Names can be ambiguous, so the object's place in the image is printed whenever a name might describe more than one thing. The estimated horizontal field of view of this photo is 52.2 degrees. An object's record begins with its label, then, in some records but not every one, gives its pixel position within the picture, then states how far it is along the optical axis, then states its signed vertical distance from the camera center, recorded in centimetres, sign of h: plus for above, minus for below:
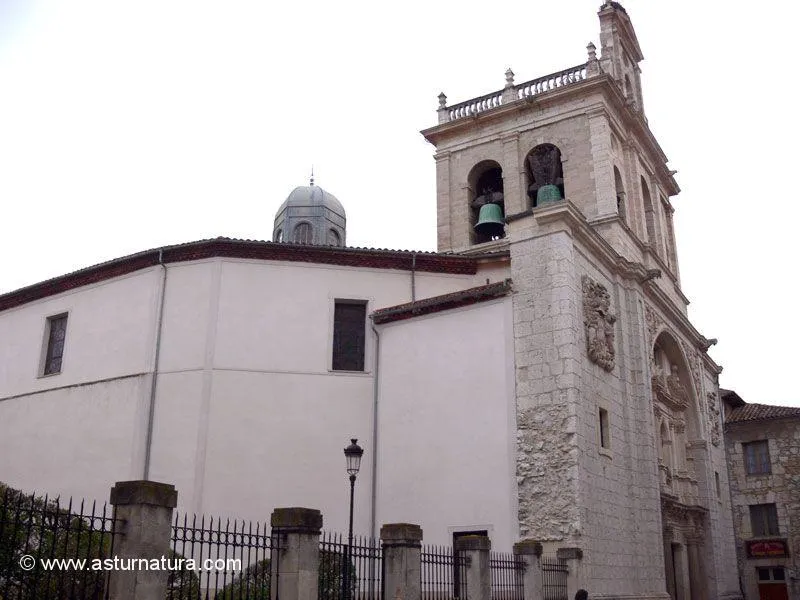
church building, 1597 +392
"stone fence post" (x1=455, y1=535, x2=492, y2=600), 1159 +8
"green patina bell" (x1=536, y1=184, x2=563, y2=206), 2077 +920
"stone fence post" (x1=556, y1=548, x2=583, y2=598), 1421 +9
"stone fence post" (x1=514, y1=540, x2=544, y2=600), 1300 +6
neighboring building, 2847 +264
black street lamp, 1369 +182
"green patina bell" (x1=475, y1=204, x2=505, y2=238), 2345 +960
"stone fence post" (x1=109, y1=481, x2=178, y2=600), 722 +30
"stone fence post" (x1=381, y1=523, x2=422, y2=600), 1012 +9
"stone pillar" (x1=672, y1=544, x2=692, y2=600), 2048 +1
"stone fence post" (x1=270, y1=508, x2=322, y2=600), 863 +15
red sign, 2853 +83
